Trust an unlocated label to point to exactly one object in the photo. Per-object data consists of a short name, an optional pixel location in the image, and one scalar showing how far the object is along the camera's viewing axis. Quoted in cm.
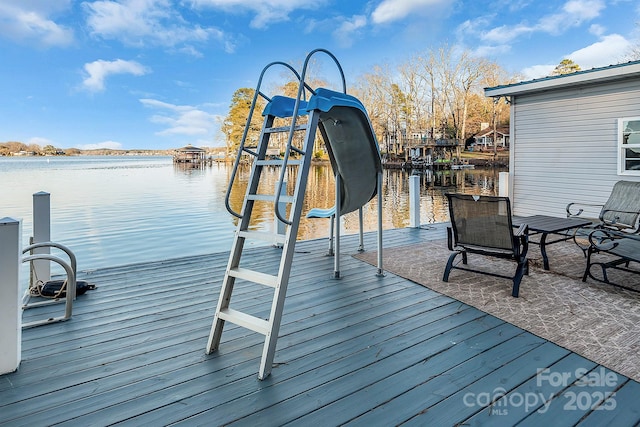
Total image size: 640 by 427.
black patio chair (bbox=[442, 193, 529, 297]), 335
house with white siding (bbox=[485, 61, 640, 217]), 662
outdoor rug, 230
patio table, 415
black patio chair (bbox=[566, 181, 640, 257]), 502
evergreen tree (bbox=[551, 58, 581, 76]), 3553
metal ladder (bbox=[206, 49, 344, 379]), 202
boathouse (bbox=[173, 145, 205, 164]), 6775
